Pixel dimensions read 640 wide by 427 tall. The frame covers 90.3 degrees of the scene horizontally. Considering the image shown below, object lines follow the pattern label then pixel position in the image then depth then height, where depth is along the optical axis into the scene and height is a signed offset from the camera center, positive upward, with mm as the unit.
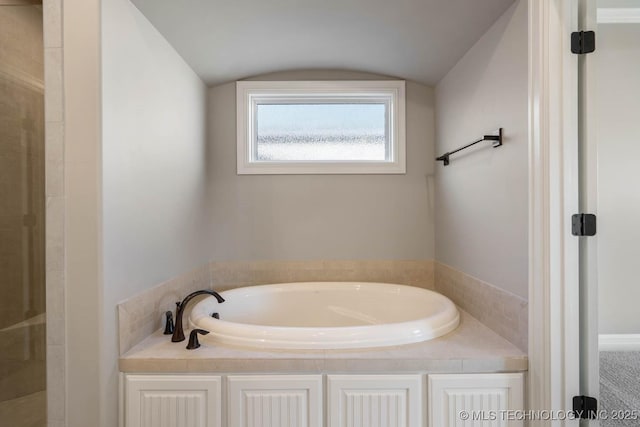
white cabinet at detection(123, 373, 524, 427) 1222 -722
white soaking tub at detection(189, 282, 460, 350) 1810 -583
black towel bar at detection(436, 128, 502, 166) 1464 +342
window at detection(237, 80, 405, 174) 2377 +663
